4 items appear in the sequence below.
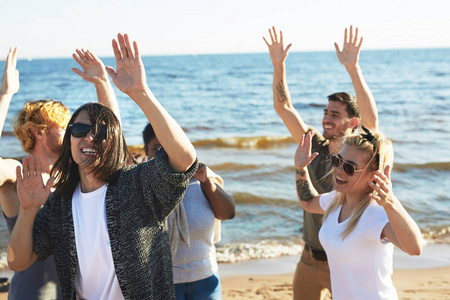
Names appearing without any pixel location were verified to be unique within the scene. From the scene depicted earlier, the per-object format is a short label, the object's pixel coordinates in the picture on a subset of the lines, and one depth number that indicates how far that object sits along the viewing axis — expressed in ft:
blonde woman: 8.30
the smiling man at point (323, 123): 12.80
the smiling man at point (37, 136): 10.02
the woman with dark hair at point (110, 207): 7.72
